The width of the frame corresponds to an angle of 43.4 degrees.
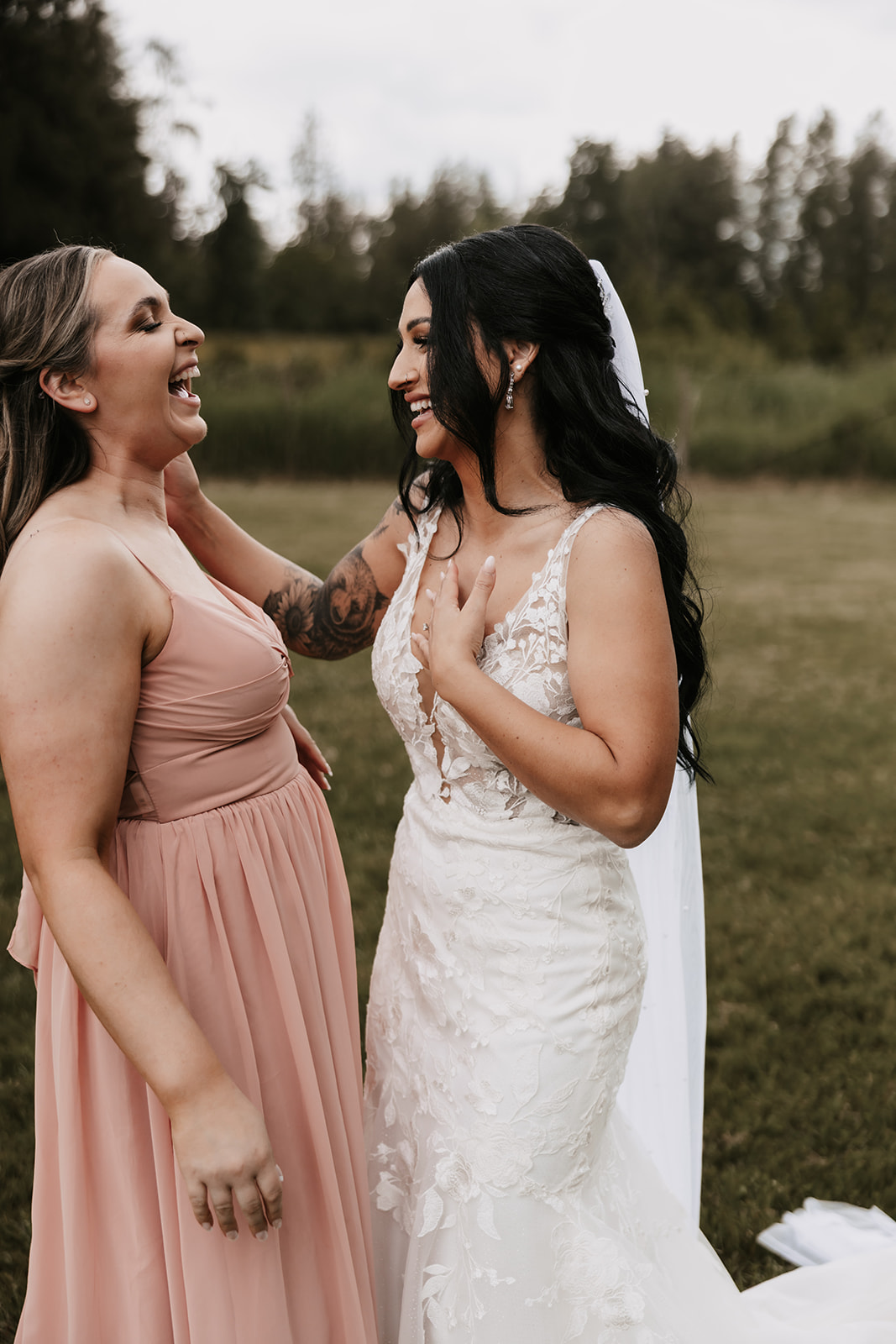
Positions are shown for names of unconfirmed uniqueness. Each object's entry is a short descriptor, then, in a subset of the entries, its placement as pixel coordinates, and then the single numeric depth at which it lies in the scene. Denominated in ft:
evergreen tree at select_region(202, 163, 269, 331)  103.35
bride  6.72
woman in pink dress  5.45
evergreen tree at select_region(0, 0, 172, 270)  79.46
